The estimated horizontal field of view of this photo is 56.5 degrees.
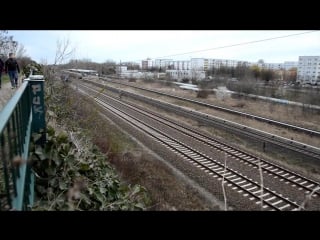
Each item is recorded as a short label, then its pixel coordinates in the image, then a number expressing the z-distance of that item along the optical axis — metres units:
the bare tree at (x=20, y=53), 27.70
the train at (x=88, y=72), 48.61
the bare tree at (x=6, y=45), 16.09
